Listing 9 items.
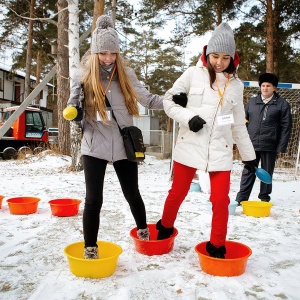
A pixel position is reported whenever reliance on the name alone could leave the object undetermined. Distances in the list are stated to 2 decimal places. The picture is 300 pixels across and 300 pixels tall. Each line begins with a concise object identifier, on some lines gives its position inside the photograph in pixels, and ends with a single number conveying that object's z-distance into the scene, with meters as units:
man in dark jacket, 4.48
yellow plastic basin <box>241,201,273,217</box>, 4.05
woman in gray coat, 2.38
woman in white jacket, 2.45
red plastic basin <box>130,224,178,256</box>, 2.70
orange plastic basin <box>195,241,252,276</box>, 2.32
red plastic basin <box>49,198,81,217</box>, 3.86
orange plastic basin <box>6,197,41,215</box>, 3.90
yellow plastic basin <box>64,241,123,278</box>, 2.23
